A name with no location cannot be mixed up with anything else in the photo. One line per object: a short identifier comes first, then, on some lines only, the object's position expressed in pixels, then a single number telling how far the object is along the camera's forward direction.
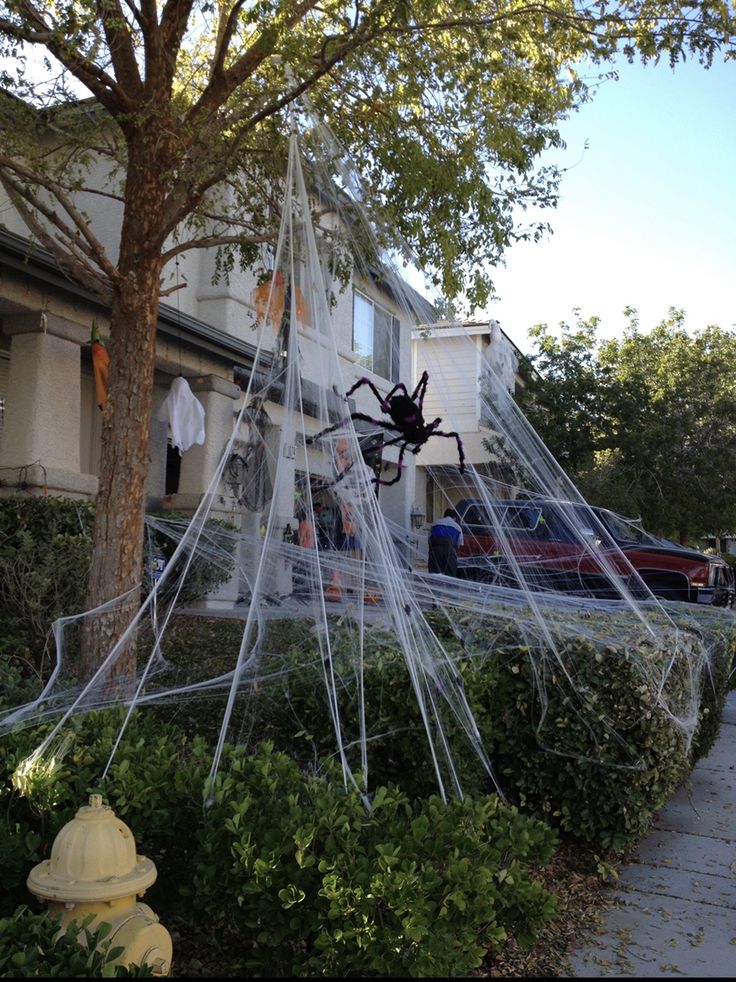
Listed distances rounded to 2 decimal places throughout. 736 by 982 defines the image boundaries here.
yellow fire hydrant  3.01
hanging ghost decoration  11.01
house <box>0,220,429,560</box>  7.24
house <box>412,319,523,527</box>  5.79
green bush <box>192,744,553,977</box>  2.91
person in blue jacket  6.62
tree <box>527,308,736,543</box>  23.84
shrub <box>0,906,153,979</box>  2.57
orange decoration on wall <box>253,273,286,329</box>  5.32
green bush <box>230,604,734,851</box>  5.07
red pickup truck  5.95
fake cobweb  4.97
